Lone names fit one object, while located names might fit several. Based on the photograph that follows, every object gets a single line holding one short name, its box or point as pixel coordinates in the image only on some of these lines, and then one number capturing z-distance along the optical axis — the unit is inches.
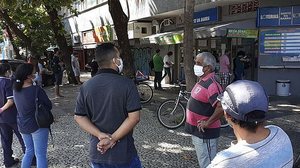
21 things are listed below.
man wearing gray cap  43.2
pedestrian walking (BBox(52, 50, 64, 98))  357.7
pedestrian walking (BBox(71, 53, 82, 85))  462.9
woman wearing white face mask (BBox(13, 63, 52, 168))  120.2
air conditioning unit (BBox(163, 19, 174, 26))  504.7
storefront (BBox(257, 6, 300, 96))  325.7
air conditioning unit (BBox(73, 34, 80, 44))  870.0
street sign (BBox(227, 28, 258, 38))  320.8
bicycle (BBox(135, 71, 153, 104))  320.2
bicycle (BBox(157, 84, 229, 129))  220.8
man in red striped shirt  100.6
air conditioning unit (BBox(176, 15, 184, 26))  476.3
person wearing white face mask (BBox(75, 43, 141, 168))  80.7
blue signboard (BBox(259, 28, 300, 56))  325.5
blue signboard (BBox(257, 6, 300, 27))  322.5
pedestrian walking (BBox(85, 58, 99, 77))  279.5
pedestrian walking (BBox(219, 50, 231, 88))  336.4
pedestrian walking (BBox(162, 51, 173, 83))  434.4
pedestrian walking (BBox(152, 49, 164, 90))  410.6
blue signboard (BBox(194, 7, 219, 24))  397.6
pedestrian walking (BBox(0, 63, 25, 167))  138.6
